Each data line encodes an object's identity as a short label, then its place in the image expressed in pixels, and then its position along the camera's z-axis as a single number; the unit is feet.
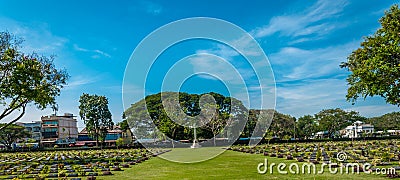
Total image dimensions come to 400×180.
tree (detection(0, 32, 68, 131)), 76.13
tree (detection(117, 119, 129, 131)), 198.20
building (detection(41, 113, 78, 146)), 279.49
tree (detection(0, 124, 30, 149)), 208.54
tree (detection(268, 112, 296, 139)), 219.88
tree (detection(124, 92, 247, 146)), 167.28
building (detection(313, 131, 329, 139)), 261.85
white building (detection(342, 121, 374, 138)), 266.57
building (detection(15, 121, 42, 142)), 309.22
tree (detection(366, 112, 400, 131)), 275.39
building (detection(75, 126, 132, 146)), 280.51
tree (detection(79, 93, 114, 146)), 192.85
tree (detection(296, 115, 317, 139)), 248.40
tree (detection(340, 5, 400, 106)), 66.80
